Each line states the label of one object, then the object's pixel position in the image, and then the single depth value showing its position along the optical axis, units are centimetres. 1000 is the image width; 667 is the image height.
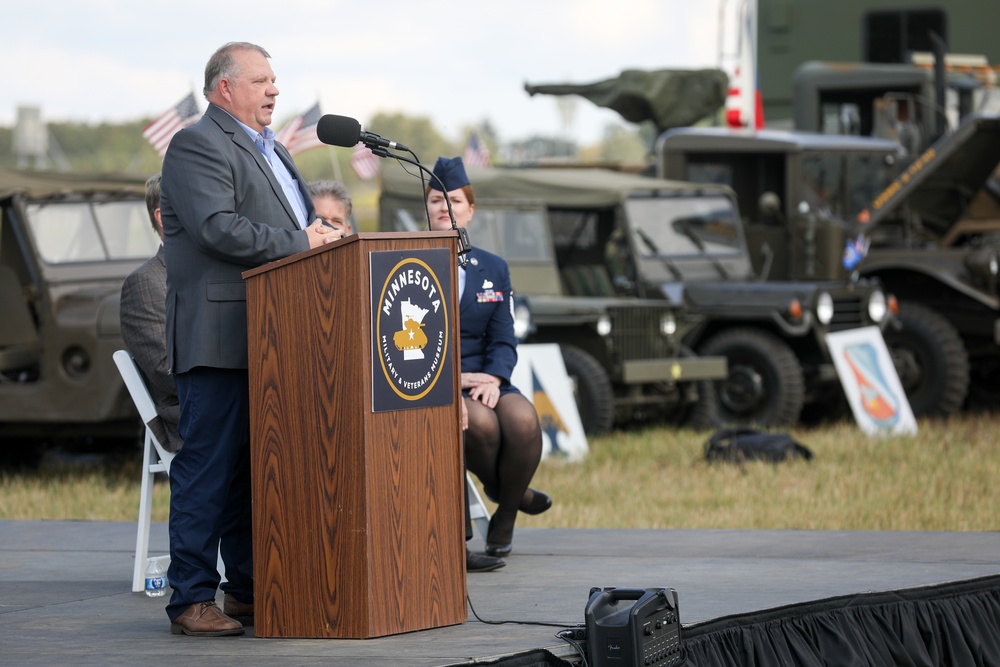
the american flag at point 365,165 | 2289
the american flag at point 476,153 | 2807
